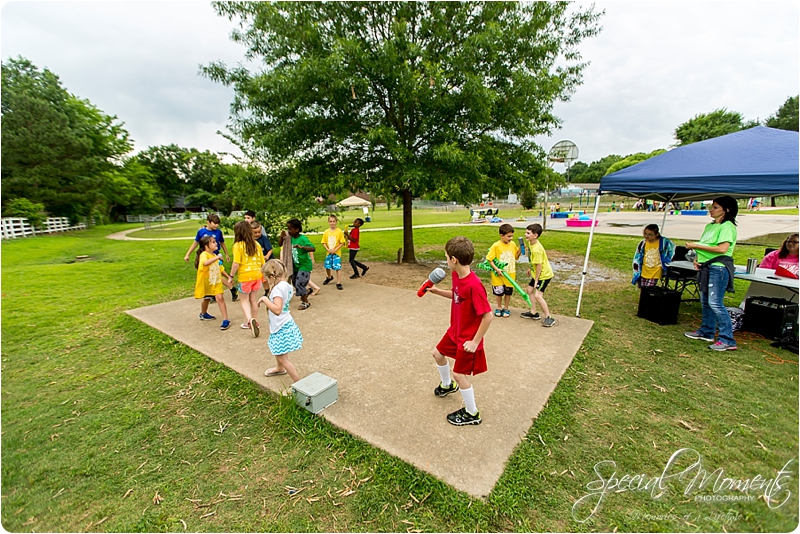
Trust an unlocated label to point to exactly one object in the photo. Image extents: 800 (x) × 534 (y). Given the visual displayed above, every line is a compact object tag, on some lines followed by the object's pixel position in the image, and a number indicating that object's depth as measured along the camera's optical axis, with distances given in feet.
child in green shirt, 17.51
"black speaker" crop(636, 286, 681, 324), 15.53
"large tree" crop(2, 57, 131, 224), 68.54
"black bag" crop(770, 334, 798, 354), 12.86
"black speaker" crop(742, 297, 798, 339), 13.16
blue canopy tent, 12.92
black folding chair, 17.65
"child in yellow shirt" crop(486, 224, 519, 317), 15.00
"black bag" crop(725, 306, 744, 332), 14.73
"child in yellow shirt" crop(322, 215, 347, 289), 20.22
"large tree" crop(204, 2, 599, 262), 21.27
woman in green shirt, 12.34
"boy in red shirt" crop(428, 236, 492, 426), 7.63
